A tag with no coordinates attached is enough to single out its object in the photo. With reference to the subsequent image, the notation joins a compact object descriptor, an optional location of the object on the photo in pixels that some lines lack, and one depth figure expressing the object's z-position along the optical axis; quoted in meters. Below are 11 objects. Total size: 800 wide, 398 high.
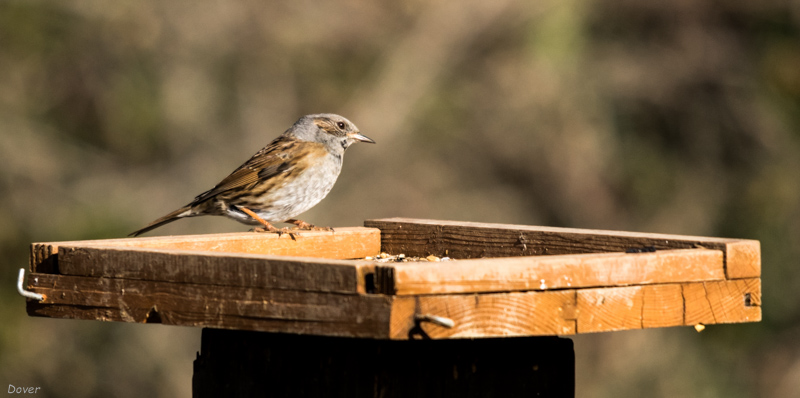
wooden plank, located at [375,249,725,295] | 6.04
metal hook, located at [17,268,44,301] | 7.43
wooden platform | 6.11
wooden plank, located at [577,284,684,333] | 6.71
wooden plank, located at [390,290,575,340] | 6.04
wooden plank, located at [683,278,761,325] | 7.30
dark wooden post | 6.92
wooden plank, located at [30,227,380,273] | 7.64
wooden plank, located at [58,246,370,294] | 6.26
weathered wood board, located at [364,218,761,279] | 7.64
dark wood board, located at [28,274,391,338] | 6.13
